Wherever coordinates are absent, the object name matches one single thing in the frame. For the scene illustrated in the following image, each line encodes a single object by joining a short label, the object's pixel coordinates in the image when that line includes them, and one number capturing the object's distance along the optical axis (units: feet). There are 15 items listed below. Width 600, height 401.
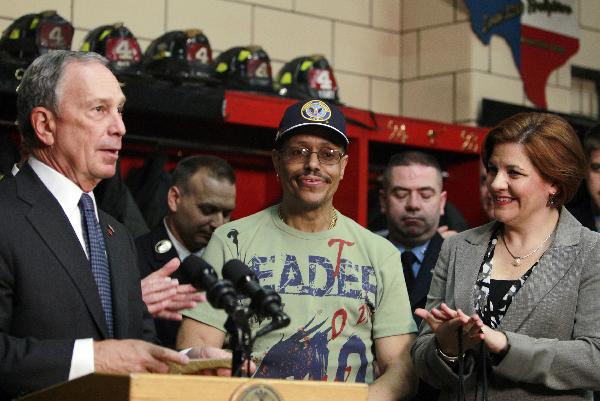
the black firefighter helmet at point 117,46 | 18.10
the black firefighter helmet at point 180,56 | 18.48
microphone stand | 8.45
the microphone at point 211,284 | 8.40
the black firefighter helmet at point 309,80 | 20.39
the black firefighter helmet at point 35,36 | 17.15
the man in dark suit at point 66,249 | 9.07
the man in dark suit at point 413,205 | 17.17
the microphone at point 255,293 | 8.46
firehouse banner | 23.70
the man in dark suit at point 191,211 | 16.19
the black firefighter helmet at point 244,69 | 19.54
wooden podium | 7.75
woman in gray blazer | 10.87
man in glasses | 11.76
